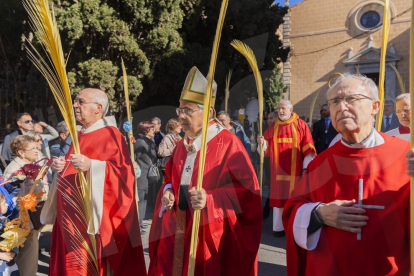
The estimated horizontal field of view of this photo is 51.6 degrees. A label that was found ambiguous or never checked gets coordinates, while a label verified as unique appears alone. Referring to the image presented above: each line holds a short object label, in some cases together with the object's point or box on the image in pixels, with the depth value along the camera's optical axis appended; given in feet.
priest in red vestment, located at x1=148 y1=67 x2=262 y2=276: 9.25
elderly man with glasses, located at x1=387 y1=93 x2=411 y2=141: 11.38
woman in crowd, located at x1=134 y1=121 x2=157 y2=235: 20.81
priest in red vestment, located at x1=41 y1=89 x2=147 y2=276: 10.36
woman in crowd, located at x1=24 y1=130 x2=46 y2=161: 14.31
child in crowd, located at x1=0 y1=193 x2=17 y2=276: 10.55
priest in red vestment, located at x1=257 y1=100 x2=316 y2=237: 19.83
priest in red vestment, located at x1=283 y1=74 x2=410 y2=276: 6.48
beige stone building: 73.97
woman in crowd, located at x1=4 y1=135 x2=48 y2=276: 12.17
